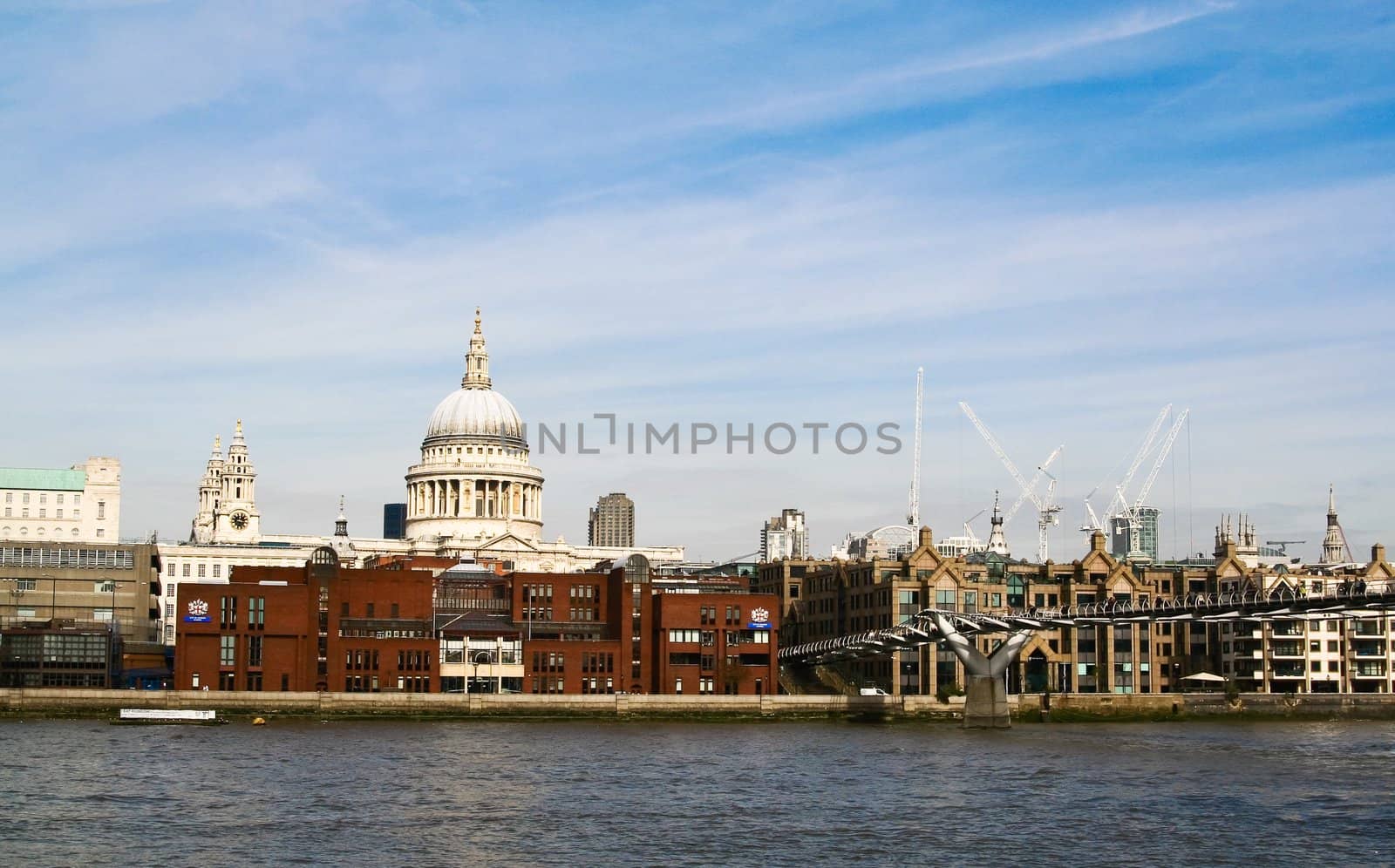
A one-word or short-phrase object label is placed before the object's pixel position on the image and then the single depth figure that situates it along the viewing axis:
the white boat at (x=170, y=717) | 118.56
